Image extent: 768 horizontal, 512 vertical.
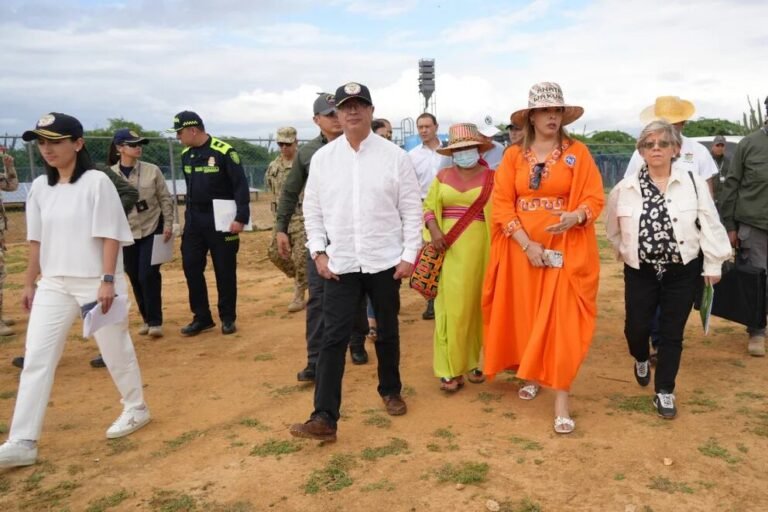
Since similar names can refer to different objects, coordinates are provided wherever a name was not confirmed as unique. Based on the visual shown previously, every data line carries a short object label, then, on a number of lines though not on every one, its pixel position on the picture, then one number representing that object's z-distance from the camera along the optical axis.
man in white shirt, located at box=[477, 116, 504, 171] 5.36
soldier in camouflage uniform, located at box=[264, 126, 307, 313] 7.33
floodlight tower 24.14
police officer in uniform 6.54
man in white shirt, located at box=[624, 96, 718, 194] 5.19
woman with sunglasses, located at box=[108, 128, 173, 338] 6.45
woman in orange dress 4.12
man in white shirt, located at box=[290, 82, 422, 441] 3.96
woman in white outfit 3.82
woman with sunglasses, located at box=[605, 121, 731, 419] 4.24
